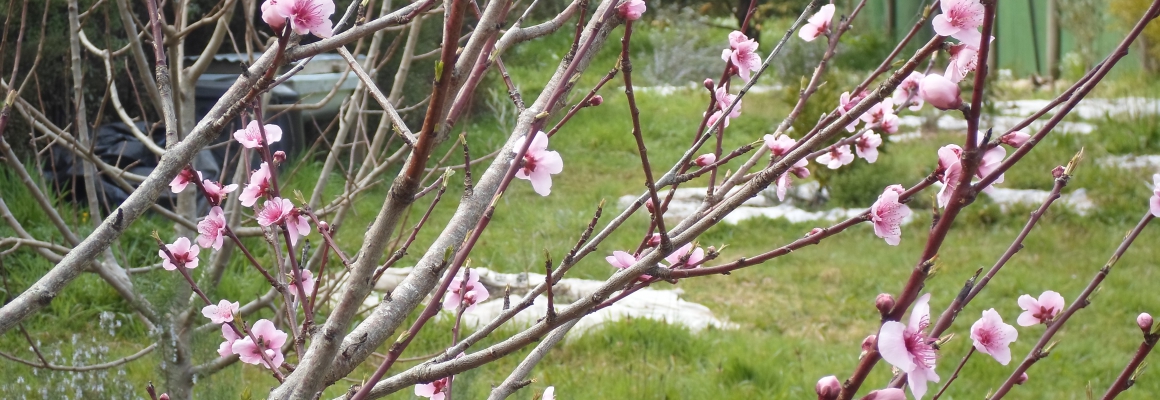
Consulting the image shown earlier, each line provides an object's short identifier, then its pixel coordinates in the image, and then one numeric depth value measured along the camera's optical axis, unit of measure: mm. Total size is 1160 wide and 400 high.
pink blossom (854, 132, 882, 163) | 2518
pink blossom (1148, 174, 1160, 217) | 2371
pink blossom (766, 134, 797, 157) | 2467
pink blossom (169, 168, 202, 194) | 2469
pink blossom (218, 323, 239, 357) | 2535
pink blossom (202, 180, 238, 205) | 2486
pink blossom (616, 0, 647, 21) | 2365
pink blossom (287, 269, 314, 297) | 2578
